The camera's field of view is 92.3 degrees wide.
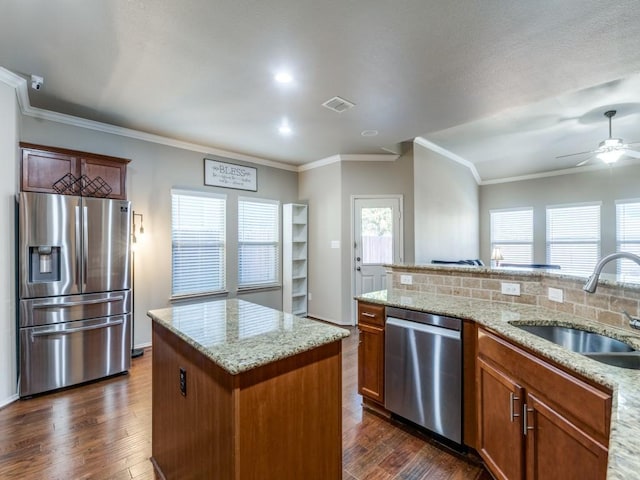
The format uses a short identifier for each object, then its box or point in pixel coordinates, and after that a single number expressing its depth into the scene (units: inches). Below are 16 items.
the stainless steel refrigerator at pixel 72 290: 106.3
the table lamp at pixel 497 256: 226.5
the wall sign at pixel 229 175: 180.9
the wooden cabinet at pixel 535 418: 43.7
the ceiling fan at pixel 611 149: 147.2
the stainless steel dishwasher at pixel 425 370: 79.2
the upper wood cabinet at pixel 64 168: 113.4
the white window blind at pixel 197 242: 167.9
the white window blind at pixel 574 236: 230.2
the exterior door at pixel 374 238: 195.9
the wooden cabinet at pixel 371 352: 95.3
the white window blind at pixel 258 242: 197.3
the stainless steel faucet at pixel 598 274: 57.2
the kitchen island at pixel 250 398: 45.9
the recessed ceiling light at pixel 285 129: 147.6
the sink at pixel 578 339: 60.2
